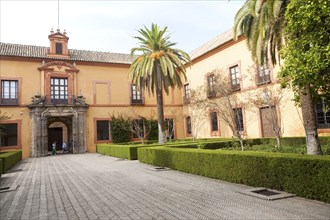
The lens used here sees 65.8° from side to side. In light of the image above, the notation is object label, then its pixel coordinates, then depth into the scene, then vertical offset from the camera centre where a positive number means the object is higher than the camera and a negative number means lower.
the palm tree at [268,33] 8.84 +3.76
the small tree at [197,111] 21.29 +1.82
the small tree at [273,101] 13.88 +1.47
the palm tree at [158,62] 18.91 +5.27
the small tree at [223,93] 15.67 +2.55
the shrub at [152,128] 27.05 +0.45
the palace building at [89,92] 20.84 +4.06
